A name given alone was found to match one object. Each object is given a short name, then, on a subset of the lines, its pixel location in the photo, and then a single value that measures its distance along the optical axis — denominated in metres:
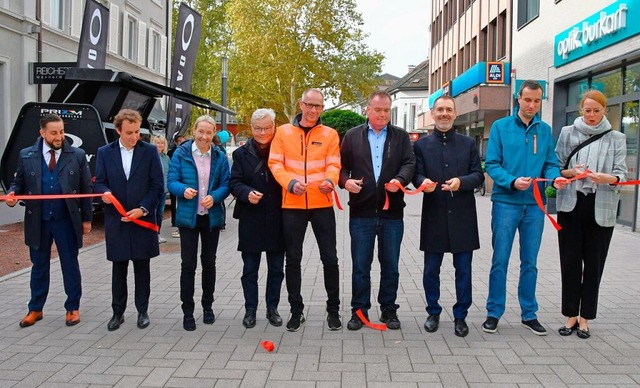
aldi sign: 20.08
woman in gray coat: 4.93
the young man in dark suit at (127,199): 5.23
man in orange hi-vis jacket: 5.05
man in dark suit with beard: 5.31
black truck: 10.73
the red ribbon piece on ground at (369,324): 5.21
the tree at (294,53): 37.66
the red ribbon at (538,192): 4.91
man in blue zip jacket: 5.07
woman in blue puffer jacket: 5.27
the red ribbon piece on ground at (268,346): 4.64
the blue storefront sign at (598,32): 11.58
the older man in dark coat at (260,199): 5.27
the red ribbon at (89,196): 5.11
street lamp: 18.80
